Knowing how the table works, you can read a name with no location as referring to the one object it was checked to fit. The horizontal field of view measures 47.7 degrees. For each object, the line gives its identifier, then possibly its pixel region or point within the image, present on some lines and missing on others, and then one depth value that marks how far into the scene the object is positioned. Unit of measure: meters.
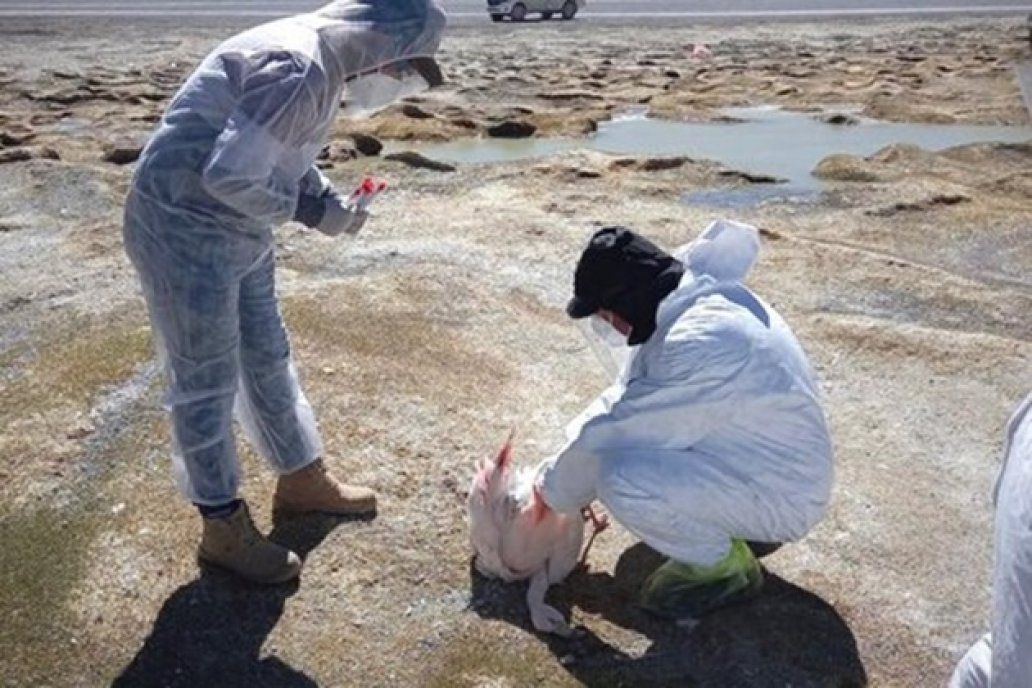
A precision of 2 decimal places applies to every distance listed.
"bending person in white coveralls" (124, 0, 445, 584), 3.10
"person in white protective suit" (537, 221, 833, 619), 3.31
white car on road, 23.30
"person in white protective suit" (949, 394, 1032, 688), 1.88
